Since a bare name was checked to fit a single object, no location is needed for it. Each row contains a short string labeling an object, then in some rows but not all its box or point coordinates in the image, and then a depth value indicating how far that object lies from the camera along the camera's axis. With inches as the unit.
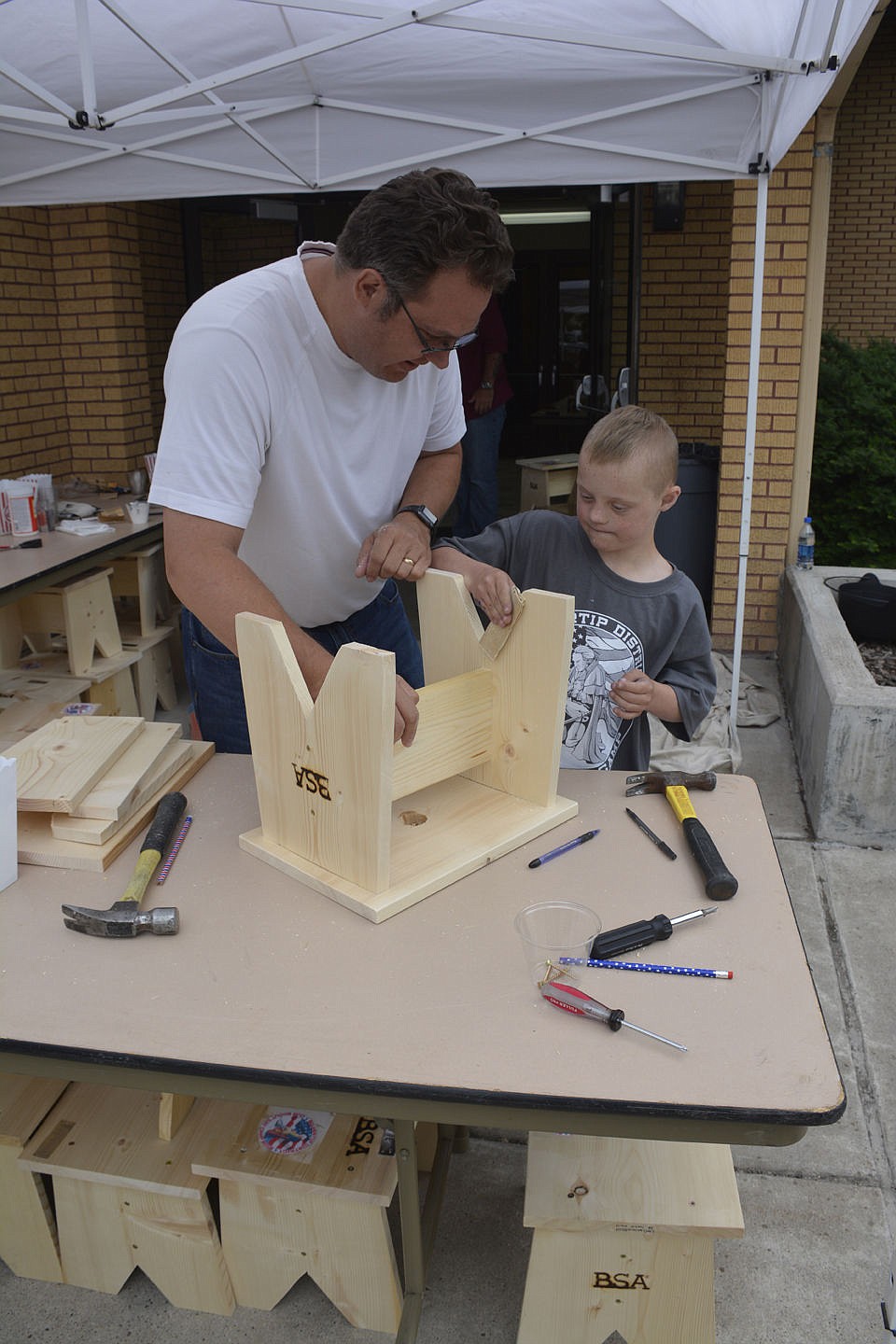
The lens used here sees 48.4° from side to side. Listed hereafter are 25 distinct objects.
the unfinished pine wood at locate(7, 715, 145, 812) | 63.7
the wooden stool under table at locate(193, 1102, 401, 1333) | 66.4
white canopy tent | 119.7
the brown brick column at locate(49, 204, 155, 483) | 236.5
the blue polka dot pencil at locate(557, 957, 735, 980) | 51.7
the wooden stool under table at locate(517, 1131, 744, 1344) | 63.1
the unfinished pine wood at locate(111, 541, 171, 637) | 197.6
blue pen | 61.9
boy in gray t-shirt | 83.0
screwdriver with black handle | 53.4
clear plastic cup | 52.6
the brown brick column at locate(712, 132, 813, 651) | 198.1
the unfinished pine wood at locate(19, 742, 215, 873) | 62.8
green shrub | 339.6
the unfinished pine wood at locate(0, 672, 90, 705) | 161.9
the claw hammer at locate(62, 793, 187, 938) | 55.3
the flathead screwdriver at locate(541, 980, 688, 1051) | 48.1
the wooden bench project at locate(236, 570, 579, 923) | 54.7
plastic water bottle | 210.8
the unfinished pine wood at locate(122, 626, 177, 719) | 195.3
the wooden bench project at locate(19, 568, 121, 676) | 173.0
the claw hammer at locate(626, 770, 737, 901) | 58.4
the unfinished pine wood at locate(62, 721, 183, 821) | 64.9
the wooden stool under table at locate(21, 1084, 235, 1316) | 68.7
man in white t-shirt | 61.2
